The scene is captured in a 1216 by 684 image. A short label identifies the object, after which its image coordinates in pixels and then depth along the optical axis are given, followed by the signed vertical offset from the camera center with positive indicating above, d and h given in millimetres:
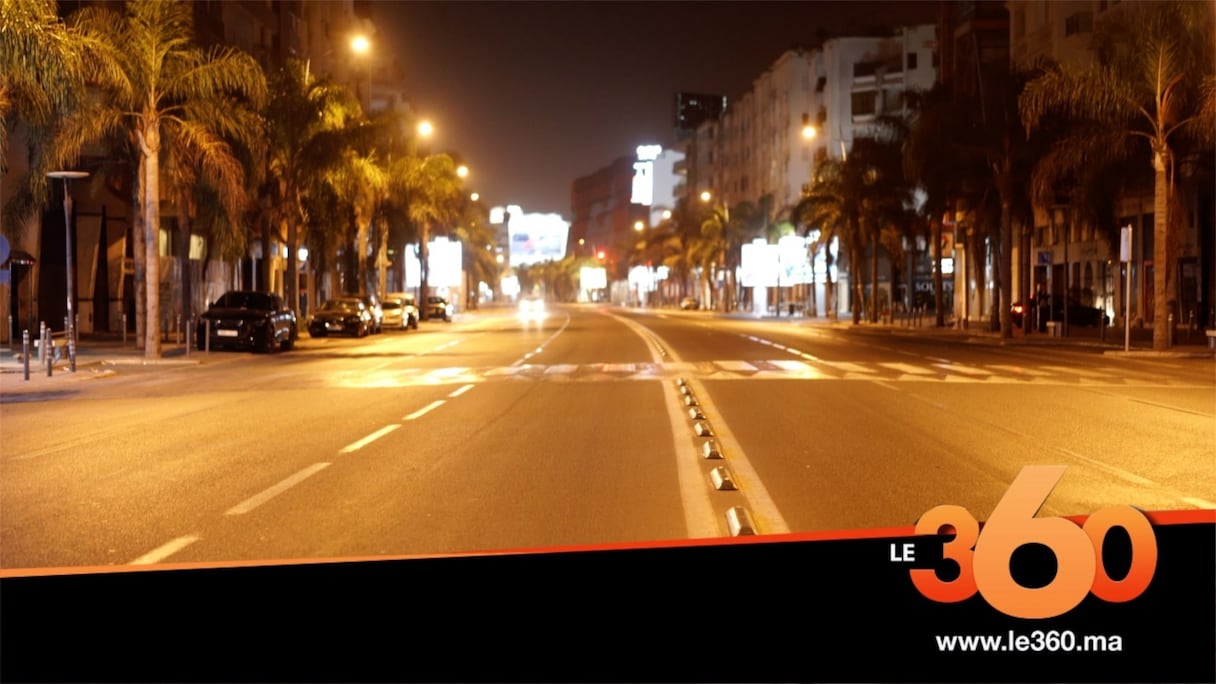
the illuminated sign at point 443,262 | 109625 +3434
